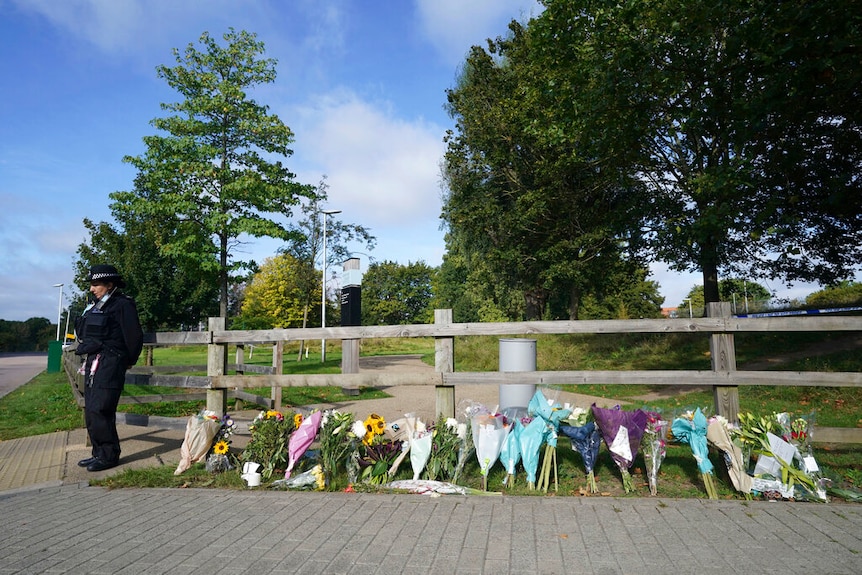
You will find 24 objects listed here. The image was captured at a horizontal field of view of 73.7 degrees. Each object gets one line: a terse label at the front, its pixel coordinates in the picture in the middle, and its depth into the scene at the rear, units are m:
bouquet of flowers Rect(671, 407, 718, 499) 4.54
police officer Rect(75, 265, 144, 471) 5.63
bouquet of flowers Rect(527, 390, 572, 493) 4.80
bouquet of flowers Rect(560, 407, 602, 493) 4.81
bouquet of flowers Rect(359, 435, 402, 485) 4.96
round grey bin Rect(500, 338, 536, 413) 7.58
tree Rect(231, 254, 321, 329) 27.88
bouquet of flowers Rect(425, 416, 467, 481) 4.91
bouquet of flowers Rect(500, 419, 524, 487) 4.82
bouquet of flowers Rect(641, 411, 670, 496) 4.63
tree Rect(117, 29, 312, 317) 15.12
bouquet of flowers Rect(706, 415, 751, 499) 4.48
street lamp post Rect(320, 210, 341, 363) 23.86
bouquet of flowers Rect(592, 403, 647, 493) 4.65
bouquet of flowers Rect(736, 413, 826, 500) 4.32
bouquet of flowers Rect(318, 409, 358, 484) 5.03
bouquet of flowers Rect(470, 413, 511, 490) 4.81
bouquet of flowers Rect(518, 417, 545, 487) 4.75
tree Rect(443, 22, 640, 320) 18.48
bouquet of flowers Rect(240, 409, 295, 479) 5.19
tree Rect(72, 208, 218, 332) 20.95
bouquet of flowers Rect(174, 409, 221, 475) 5.34
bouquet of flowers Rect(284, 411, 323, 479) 5.12
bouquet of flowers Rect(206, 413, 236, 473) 5.37
